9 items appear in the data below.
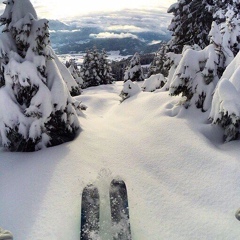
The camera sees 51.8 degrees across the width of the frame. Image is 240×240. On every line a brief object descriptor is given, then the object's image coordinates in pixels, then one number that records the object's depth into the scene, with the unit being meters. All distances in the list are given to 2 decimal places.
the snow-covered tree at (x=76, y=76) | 32.67
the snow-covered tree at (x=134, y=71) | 37.33
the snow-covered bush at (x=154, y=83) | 18.20
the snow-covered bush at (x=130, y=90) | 15.97
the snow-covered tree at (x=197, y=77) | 9.30
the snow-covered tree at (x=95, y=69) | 40.04
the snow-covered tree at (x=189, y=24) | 19.48
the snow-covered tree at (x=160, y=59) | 30.86
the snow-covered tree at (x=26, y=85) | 7.39
